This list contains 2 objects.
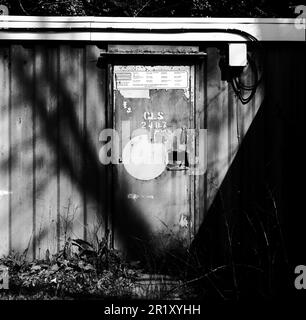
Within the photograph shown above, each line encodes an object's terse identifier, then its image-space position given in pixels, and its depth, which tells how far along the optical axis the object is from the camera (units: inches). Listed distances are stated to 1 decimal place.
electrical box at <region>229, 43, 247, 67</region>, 238.4
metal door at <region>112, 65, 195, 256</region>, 241.8
